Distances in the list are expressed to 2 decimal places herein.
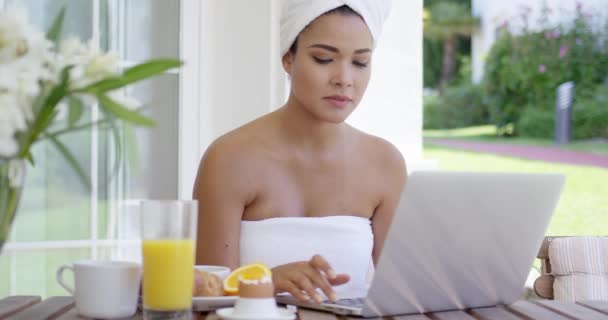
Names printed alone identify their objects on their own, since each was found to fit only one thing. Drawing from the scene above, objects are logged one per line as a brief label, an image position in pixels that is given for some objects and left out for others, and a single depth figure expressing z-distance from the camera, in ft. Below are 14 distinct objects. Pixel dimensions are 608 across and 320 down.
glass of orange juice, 5.45
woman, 7.47
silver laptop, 5.72
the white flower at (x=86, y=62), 4.84
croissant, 6.10
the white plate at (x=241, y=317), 5.59
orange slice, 5.95
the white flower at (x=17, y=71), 4.69
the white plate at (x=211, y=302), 6.03
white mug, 5.84
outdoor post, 44.22
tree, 63.06
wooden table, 6.03
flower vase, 4.89
